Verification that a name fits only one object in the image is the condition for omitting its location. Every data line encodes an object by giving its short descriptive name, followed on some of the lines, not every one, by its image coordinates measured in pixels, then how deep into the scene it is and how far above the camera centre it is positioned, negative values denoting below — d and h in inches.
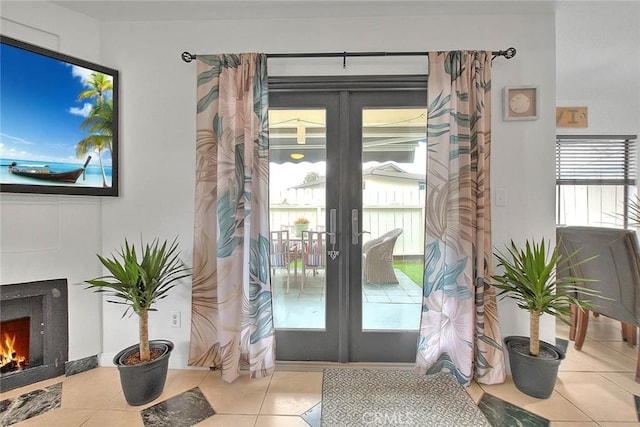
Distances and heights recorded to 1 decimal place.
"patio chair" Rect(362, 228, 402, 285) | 84.5 -14.3
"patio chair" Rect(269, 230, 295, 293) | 85.6 -11.9
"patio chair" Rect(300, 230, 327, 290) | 84.4 -11.8
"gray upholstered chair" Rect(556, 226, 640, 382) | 76.0 -17.0
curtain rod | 74.4 +43.8
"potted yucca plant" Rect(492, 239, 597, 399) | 65.7 -23.2
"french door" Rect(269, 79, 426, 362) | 82.6 -1.7
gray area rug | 60.4 -45.1
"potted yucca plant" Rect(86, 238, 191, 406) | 65.3 -34.5
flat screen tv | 70.0 +24.3
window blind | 141.8 +26.3
